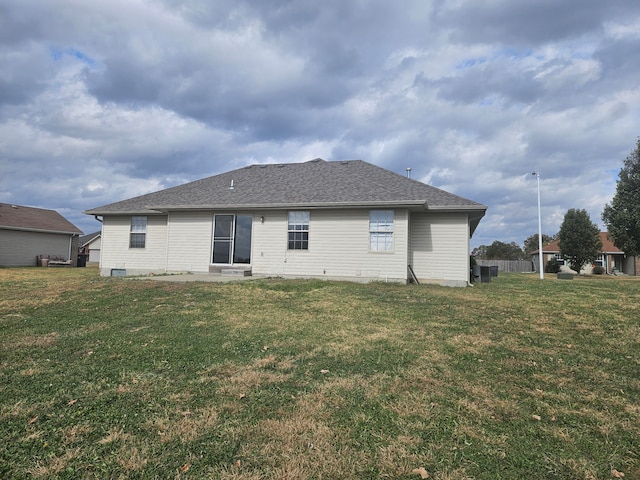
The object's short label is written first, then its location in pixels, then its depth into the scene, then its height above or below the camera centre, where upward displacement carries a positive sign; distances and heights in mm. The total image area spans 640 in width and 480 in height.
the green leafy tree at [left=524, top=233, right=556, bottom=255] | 72188 +4517
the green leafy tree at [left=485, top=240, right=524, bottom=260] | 74312 +2820
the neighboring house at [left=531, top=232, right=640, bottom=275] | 36531 +369
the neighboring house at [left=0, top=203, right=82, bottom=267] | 25844 +1712
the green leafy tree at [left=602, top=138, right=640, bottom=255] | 27531 +4073
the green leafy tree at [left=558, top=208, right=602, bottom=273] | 32031 +2274
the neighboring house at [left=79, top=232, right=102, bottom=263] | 38906 +1584
